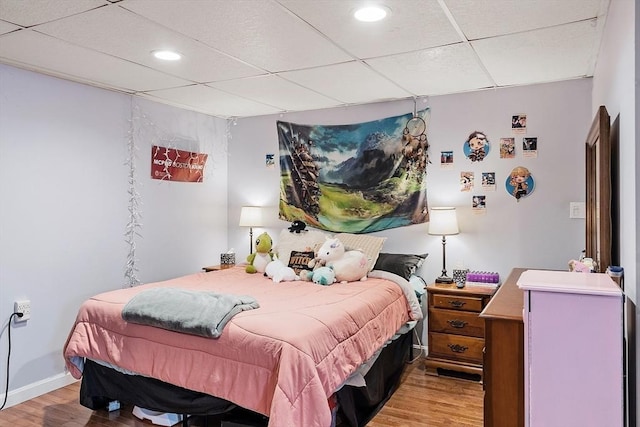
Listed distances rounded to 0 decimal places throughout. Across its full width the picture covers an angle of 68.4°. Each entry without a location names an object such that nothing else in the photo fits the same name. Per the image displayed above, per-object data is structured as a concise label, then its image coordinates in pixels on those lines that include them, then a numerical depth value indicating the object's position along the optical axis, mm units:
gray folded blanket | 2352
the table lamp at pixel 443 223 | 3707
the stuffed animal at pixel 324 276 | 3465
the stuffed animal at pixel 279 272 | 3631
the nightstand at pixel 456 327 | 3453
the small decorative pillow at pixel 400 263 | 3756
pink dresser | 1467
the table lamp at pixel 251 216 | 4656
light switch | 3495
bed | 2139
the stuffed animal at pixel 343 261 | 3533
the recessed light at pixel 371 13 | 2152
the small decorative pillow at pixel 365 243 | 3832
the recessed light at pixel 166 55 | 2781
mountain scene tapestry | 4059
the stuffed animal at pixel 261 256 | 3967
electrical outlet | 3145
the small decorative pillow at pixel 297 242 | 3986
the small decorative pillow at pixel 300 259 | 3779
